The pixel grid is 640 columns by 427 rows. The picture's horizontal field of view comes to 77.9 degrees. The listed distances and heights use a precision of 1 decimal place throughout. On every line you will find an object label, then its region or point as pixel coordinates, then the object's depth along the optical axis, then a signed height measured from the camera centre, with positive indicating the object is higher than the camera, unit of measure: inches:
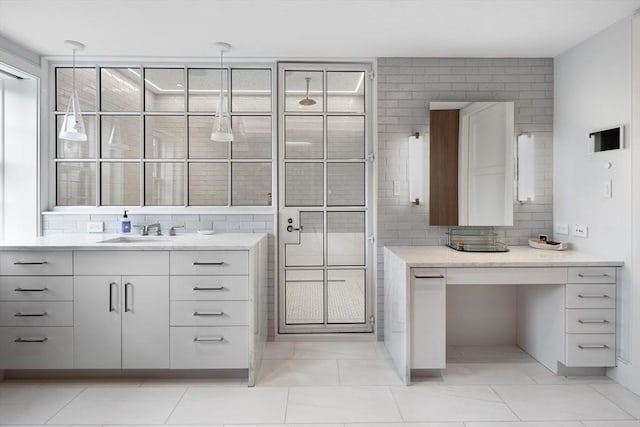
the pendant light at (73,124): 116.3 +24.4
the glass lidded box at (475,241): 128.4 -11.2
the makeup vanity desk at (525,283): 108.0 -24.7
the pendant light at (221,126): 122.7 +25.3
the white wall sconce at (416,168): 137.4 +13.8
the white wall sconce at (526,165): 136.3 +14.8
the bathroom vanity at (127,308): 109.0 -27.8
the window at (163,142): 141.1 +23.3
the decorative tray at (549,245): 127.4 -11.9
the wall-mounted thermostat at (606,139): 107.6 +19.5
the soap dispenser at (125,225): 134.5 -6.2
